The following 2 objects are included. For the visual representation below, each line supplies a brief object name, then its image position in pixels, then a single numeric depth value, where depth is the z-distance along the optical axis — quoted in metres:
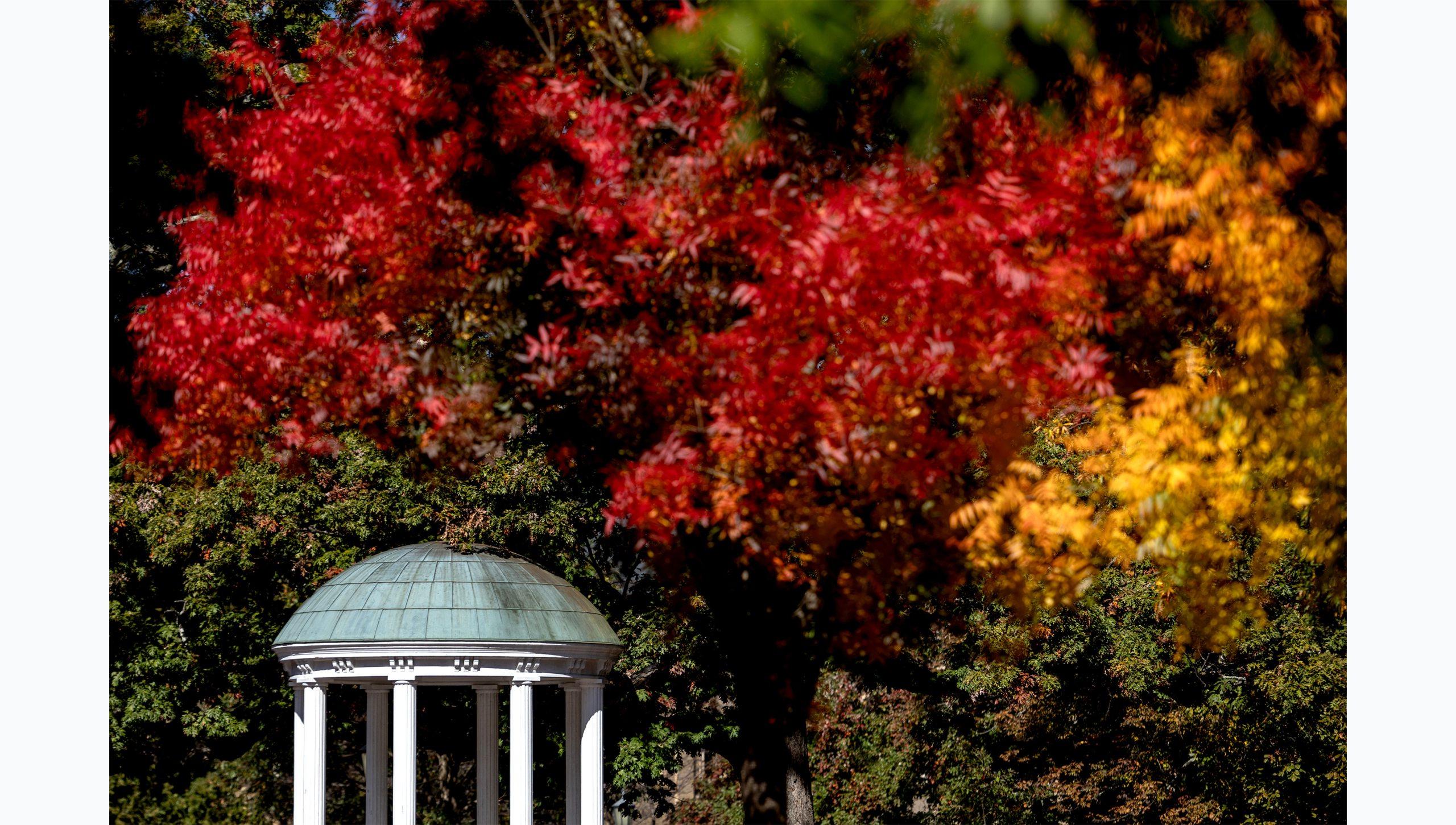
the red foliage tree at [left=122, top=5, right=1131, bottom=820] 18.66
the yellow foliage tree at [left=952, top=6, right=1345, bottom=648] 18.50
